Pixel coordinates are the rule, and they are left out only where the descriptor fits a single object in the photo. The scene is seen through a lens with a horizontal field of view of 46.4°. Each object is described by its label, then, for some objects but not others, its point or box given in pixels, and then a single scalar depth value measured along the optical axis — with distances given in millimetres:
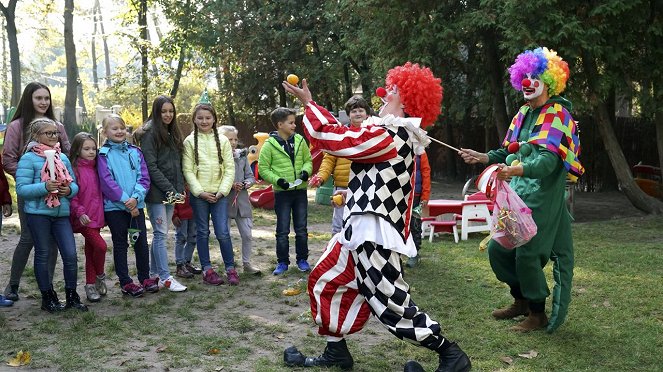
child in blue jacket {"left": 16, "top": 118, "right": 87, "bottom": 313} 6152
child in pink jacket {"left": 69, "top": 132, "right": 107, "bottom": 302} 6590
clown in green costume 5508
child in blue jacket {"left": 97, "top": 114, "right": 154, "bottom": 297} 6715
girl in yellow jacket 7316
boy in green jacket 7953
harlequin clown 4582
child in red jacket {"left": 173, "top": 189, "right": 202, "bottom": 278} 7867
